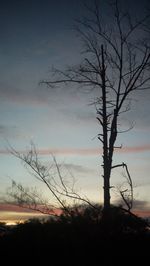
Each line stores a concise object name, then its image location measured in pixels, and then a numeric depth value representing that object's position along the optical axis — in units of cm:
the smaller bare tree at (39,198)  1486
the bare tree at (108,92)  1500
